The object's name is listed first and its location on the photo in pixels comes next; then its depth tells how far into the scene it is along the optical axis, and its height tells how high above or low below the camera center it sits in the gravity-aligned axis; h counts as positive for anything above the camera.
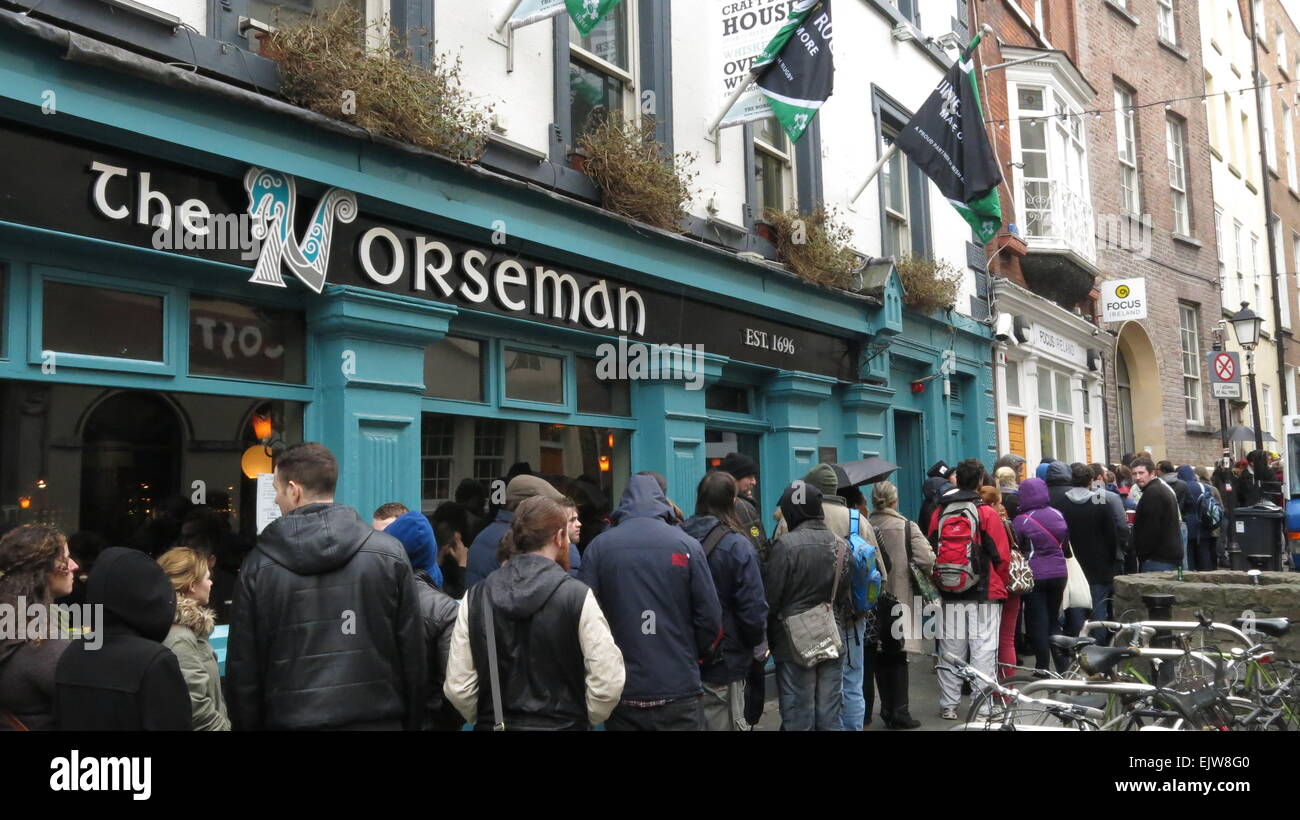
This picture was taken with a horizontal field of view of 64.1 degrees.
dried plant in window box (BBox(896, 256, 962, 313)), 12.67 +2.56
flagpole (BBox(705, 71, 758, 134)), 9.07 +3.52
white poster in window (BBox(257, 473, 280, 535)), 5.76 +0.03
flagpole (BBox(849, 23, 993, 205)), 10.97 +3.61
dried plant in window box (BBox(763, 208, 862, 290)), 10.46 +2.56
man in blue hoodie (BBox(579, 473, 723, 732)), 4.63 -0.52
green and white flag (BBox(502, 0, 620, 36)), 6.78 +3.22
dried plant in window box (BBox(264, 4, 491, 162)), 5.76 +2.45
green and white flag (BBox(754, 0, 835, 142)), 8.63 +3.58
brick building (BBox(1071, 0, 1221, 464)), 19.59 +5.61
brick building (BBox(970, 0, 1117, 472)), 15.89 +4.09
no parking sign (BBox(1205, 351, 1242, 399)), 18.77 +2.02
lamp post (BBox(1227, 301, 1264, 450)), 19.28 +2.92
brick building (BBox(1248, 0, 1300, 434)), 29.94 +9.86
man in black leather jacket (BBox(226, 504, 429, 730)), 3.61 -0.43
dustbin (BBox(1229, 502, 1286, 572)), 12.88 -0.59
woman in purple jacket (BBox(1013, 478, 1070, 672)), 8.63 -0.53
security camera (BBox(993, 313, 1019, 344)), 15.04 +2.34
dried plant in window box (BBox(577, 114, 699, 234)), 8.05 +2.57
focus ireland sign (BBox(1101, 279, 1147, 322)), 18.56 +3.34
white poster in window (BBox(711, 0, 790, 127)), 9.27 +4.15
